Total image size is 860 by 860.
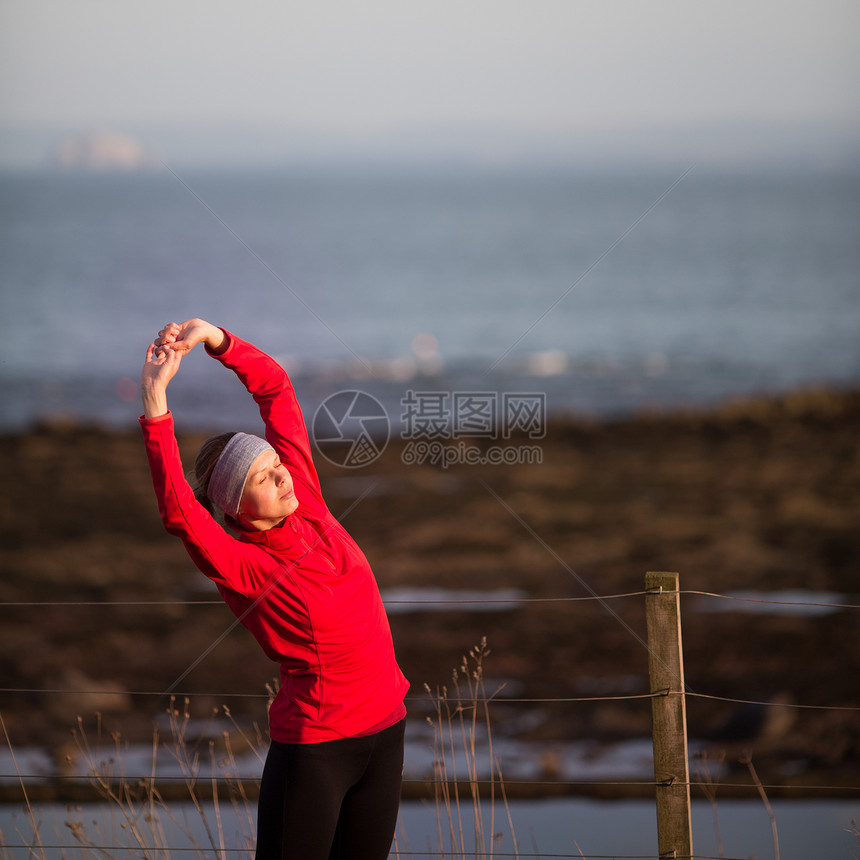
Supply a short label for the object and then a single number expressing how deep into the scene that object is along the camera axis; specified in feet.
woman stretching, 44.17
